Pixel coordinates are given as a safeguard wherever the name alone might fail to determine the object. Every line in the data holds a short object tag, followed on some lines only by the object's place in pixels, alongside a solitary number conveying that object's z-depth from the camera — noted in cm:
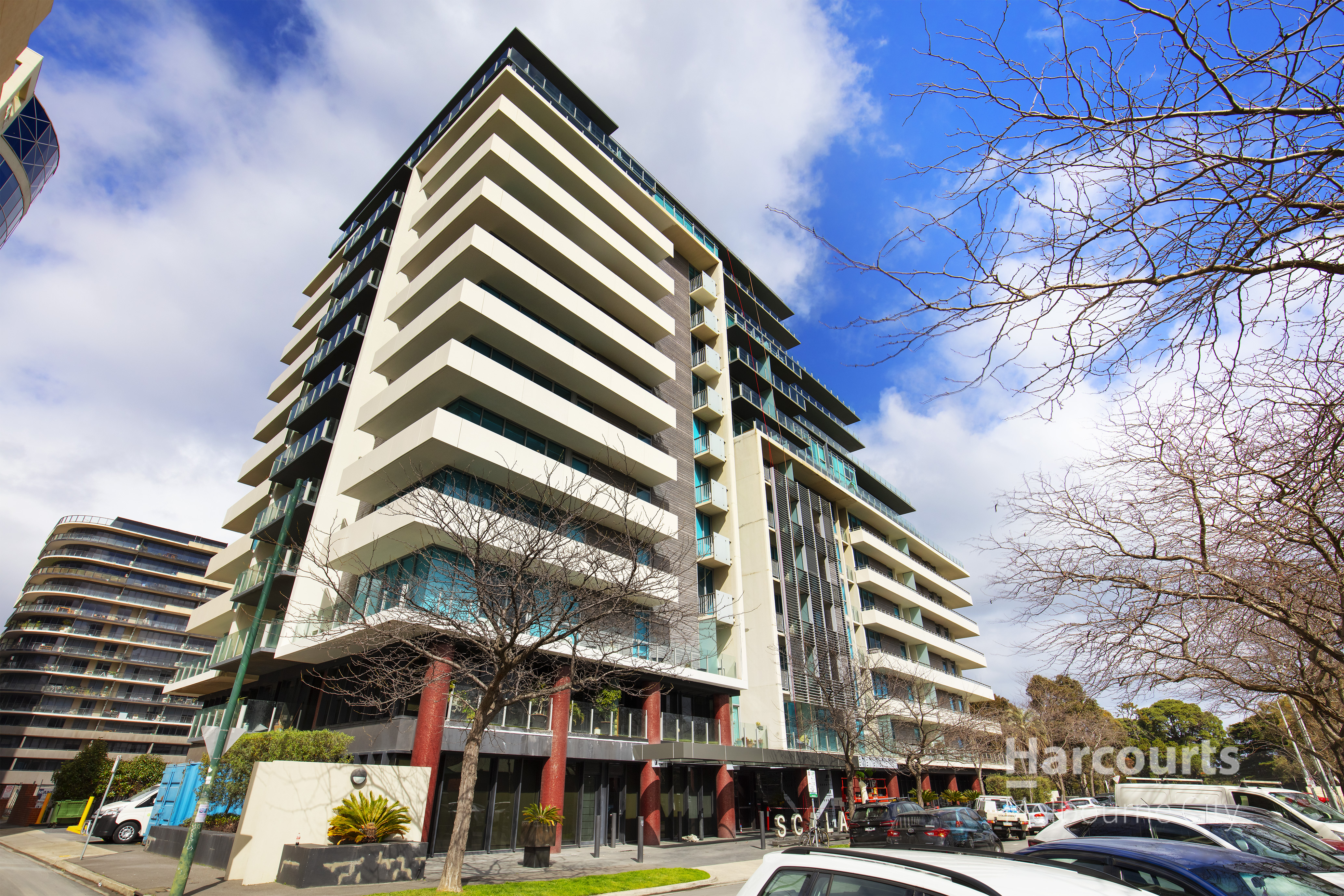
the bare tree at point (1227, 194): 374
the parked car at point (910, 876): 337
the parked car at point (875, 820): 1781
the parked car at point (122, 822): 2036
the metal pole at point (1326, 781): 2461
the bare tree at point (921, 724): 3784
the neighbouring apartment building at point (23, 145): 3400
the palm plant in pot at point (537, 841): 1557
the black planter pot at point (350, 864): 1195
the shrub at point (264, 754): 1498
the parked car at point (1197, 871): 581
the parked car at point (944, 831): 1662
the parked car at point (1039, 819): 2986
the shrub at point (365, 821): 1292
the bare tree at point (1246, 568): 638
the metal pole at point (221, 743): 1052
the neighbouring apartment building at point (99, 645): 7856
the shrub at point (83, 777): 3856
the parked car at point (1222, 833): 944
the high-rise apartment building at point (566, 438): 2194
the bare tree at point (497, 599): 1373
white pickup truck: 2652
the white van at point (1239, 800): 1686
